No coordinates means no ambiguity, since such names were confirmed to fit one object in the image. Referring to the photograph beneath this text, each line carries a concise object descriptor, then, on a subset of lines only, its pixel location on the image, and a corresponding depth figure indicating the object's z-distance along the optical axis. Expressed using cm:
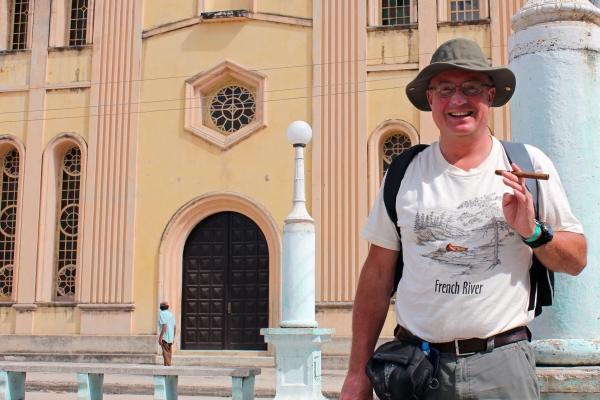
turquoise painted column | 410
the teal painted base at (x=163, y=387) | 1008
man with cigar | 282
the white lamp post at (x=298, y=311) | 1041
